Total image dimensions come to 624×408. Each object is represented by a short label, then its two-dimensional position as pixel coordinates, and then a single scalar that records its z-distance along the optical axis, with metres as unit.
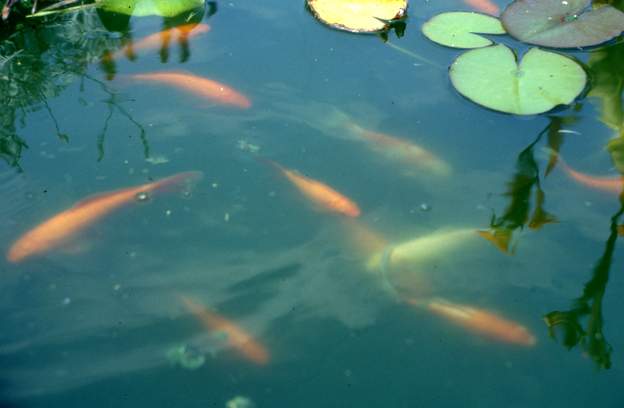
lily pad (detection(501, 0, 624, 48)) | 3.17
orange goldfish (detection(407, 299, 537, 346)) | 2.16
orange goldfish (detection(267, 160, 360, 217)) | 2.52
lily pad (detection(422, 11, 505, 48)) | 3.19
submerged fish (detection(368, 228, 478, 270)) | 2.36
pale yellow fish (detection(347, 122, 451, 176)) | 2.65
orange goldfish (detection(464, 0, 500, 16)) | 3.41
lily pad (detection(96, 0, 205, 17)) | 3.48
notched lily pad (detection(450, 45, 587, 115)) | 2.85
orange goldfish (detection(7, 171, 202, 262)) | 2.39
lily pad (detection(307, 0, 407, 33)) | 3.30
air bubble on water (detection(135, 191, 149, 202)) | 2.56
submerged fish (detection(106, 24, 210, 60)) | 3.24
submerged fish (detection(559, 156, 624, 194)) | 2.57
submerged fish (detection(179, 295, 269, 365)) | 2.14
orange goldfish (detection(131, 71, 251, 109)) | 2.95
